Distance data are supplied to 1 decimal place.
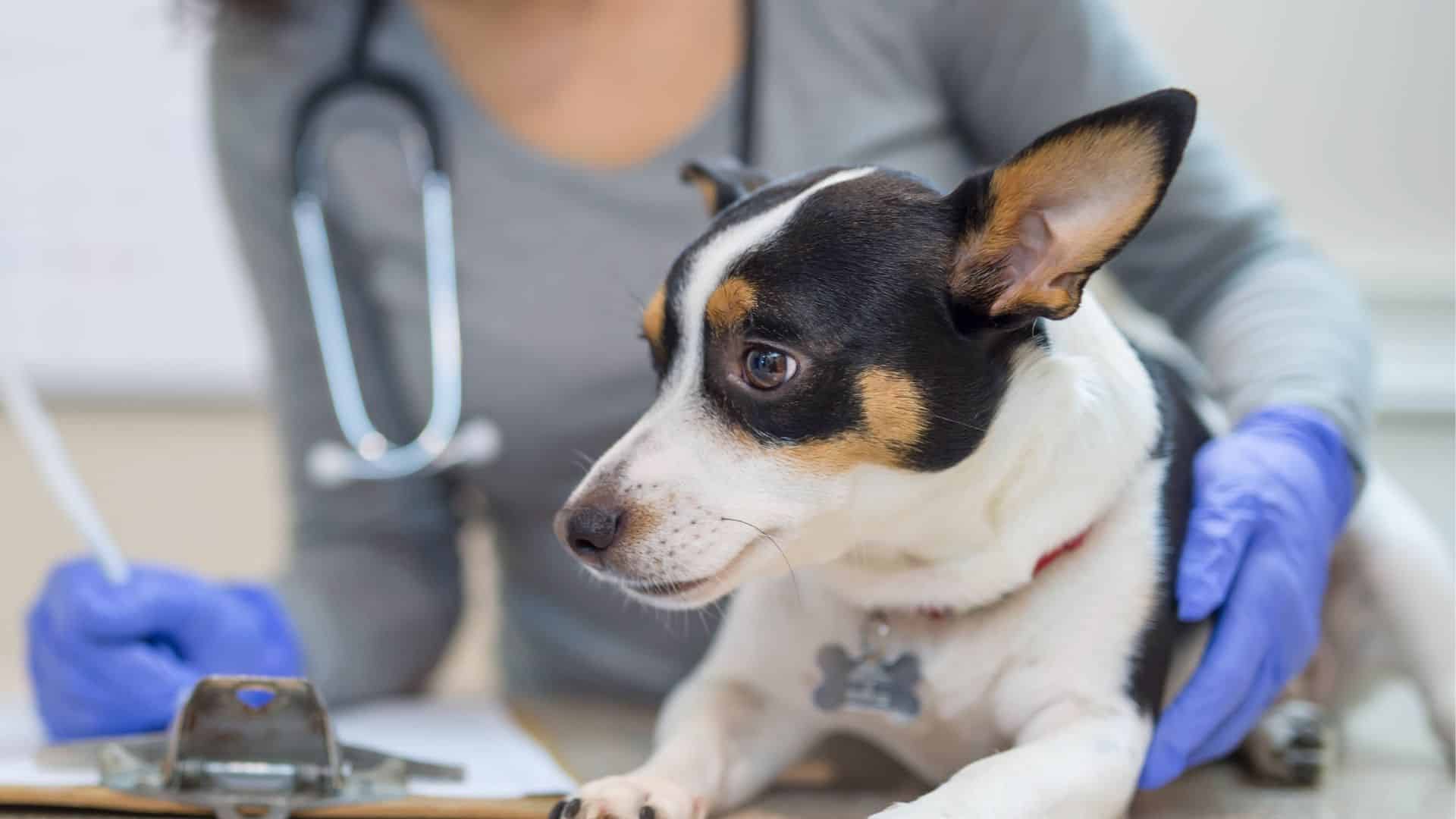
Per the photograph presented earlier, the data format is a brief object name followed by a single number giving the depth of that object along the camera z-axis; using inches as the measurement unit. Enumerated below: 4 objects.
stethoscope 55.7
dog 44.8
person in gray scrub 51.7
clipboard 45.6
